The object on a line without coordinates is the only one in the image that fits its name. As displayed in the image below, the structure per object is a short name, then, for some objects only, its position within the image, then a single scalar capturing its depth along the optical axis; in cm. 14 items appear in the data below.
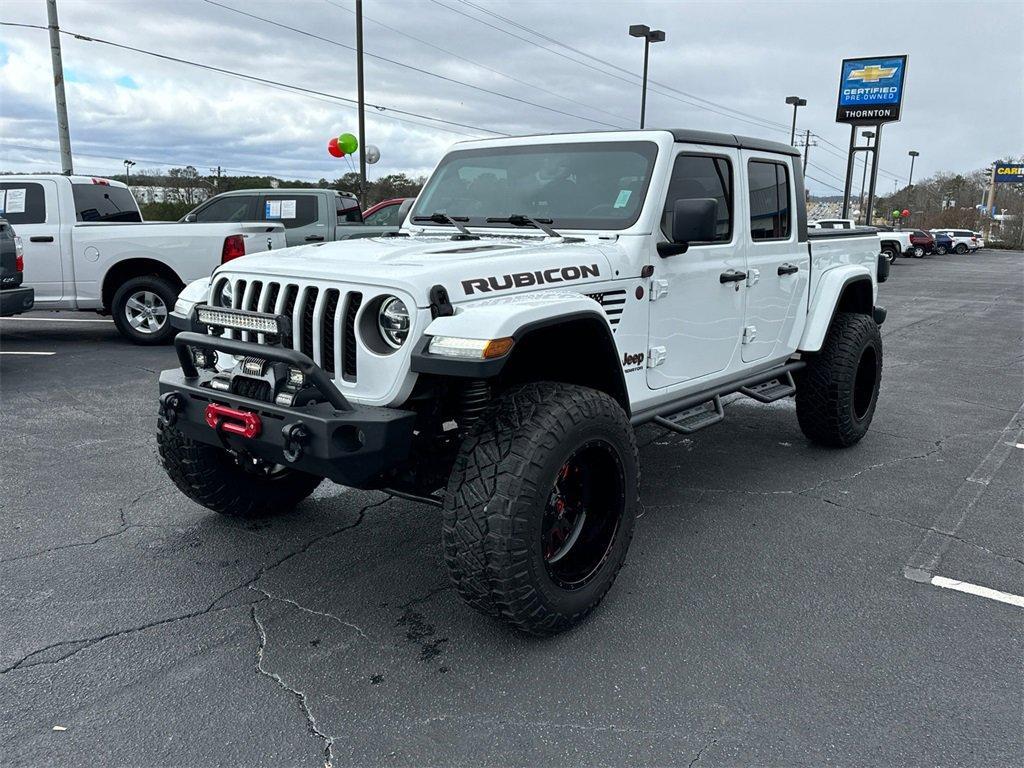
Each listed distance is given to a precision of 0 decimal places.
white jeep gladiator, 289
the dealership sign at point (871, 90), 4000
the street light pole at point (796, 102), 4367
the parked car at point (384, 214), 1415
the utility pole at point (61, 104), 1576
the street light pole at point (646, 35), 2680
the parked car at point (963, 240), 4856
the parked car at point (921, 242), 4059
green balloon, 1917
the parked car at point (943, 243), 4642
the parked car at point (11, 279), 784
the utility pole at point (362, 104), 2020
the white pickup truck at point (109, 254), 932
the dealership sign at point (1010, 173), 7712
